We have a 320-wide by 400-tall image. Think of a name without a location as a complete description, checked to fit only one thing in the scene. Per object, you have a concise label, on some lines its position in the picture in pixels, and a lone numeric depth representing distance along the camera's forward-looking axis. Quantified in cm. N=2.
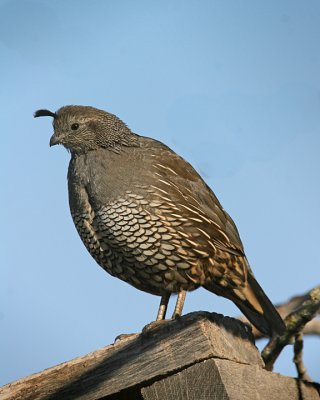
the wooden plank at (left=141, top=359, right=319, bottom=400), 665
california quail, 944
